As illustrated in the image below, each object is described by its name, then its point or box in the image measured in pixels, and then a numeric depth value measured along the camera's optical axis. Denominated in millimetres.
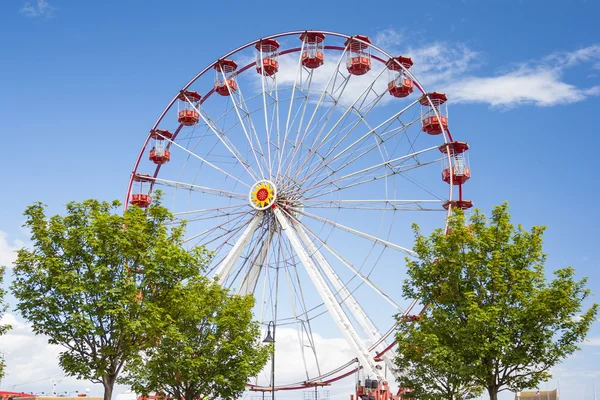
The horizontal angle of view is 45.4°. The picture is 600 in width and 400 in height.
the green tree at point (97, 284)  24906
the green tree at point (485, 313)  24141
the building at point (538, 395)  34062
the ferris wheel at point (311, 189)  33500
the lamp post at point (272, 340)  29878
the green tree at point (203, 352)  27703
